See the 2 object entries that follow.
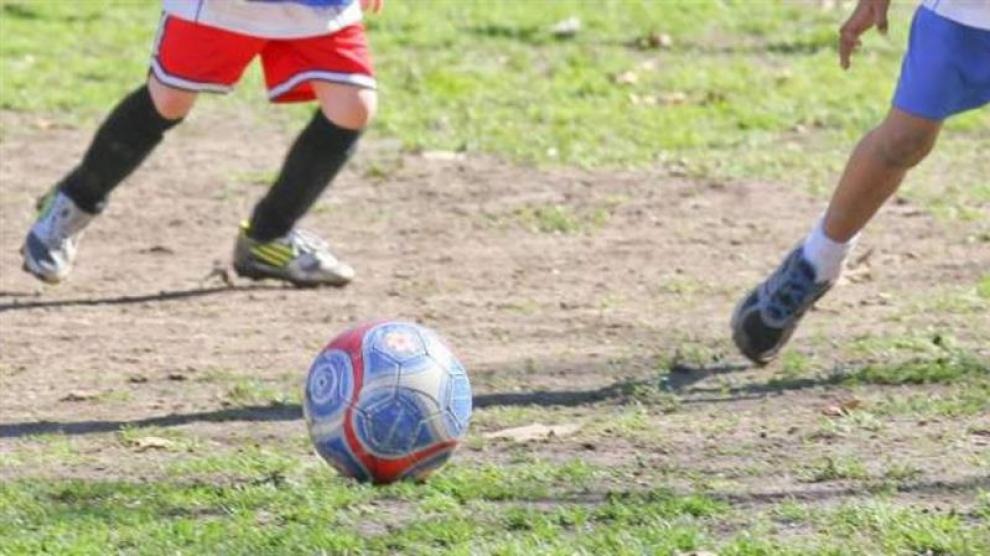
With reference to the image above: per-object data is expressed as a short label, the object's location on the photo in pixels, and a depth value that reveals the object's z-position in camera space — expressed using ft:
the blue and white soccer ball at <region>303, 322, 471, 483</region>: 33.91
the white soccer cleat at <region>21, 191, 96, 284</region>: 50.26
